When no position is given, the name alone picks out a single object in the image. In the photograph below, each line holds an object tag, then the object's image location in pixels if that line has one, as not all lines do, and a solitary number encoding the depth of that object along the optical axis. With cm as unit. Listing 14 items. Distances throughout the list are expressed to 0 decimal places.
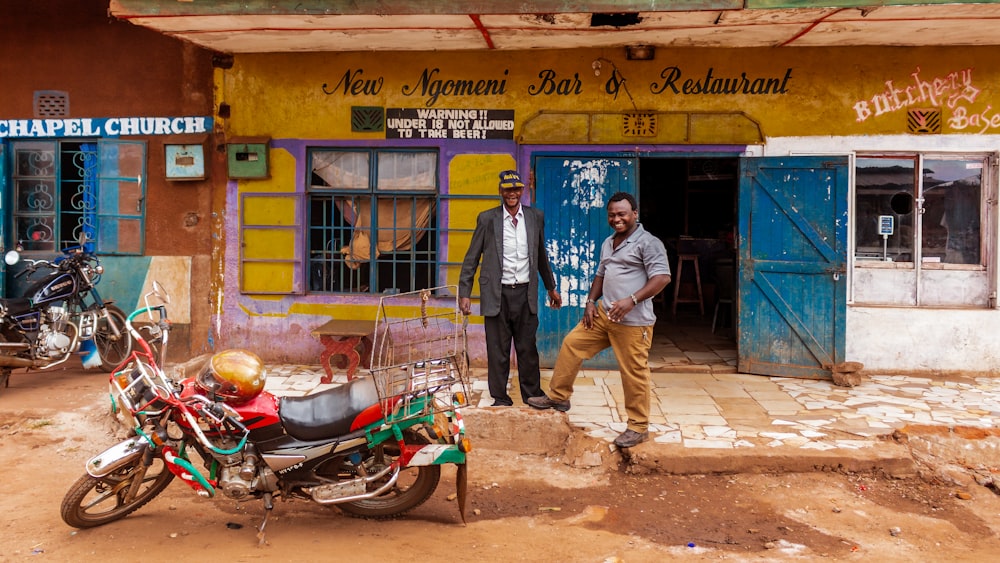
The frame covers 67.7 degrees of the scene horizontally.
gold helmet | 395
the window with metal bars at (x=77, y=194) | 816
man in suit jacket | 591
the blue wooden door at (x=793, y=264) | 739
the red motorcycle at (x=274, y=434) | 394
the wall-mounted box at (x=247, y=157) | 785
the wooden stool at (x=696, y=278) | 1165
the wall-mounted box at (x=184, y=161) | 795
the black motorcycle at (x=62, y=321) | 698
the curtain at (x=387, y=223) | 800
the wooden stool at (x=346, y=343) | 708
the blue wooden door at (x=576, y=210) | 768
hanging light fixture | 748
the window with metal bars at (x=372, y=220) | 795
